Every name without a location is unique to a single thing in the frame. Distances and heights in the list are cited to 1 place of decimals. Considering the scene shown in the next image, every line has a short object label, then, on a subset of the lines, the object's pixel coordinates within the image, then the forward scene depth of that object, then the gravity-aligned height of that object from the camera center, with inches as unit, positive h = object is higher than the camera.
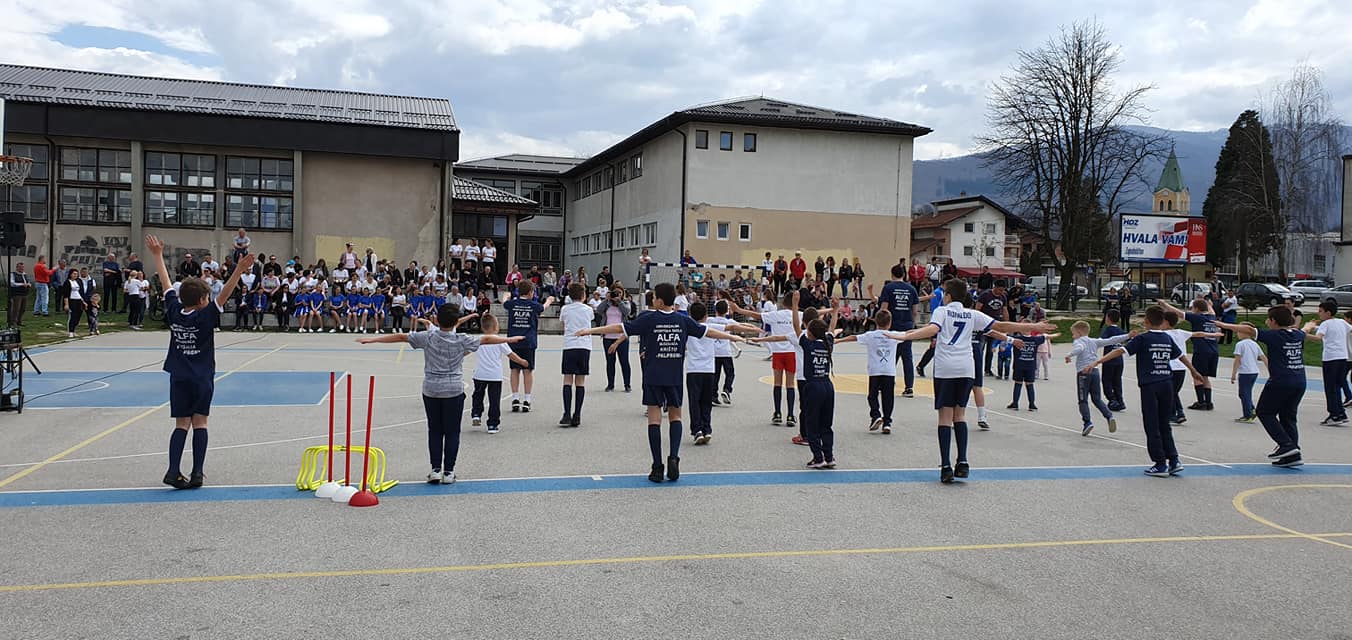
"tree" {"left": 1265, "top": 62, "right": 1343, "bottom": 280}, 2380.7 +425.2
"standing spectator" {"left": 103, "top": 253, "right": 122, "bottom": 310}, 1194.6 +9.5
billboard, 1648.6 +135.0
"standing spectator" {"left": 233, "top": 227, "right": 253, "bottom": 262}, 1055.9 +57.0
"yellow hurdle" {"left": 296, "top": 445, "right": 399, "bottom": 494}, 322.3 -65.6
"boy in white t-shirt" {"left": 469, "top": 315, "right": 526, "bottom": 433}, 448.1 -37.3
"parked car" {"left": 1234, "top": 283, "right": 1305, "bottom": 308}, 1854.3 +54.2
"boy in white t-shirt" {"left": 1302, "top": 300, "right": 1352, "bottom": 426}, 531.2 -20.8
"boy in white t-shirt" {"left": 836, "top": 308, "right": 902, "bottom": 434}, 477.7 -32.6
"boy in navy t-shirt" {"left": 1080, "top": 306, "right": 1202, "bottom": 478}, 378.9 -33.5
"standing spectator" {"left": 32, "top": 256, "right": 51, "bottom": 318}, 1092.5 +1.9
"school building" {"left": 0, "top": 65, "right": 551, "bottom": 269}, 1362.0 +184.0
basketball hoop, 786.2 +101.0
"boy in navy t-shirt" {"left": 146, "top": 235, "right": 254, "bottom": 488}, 317.1 -25.4
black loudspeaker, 890.7 +52.7
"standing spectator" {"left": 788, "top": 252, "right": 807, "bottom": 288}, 1424.7 +56.8
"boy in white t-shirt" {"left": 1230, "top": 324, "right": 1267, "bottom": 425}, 557.6 -31.5
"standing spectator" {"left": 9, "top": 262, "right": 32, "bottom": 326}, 824.0 -8.5
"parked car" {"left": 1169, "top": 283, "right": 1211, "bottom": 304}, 1697.8 +46.9
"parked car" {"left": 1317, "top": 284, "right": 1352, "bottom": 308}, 1945.1 +52.8
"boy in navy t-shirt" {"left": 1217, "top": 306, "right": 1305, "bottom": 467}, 409.1 -31.3
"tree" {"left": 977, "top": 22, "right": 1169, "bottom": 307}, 1770.4 +316.4
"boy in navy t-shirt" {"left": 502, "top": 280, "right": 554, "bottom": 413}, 502.6 -11.0
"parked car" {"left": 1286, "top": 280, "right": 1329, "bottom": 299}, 2241.0 +76.8
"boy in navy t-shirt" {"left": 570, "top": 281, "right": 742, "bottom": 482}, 346.6 -22.3
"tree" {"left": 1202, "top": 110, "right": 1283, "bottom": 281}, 2484.0 +326.6
